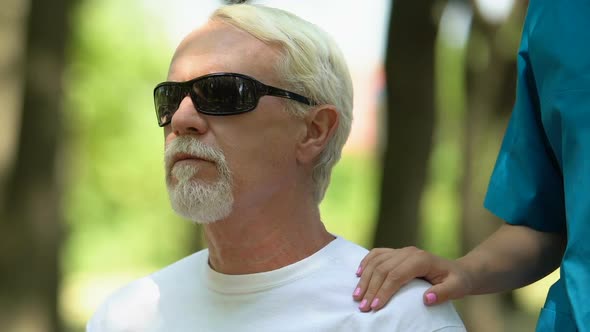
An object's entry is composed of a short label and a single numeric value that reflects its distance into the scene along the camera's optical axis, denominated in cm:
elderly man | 546
